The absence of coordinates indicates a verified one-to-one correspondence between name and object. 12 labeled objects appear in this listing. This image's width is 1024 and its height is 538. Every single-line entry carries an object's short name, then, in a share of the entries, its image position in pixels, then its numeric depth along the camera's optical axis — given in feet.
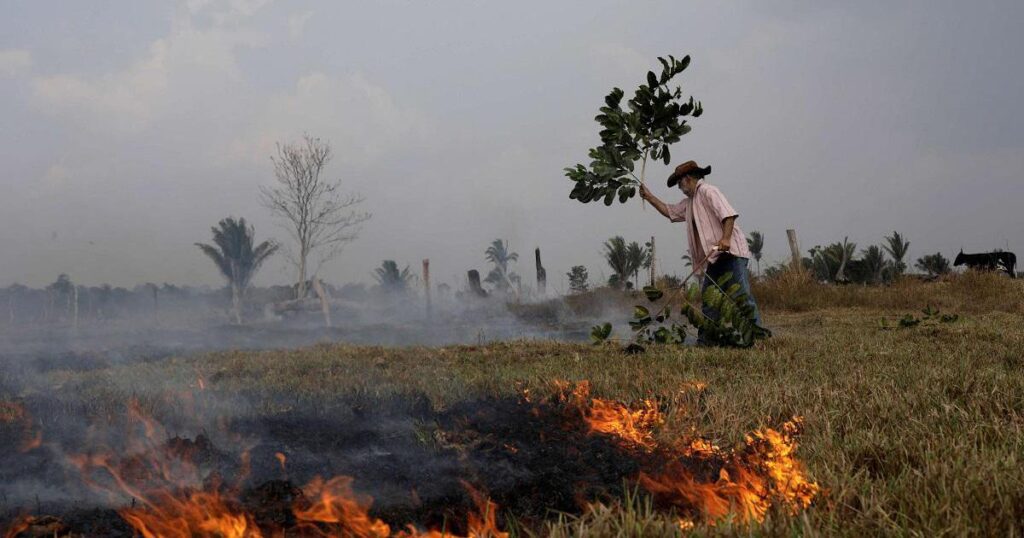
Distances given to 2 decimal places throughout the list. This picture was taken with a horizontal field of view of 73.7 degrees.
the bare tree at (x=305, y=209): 84.89
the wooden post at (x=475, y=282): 80.12
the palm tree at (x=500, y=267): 91.76
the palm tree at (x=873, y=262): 91.20
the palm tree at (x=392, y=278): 104.81
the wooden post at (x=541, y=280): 83.09
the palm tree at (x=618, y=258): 87.25
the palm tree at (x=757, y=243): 107.04
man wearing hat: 22.90
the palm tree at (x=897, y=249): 92.02
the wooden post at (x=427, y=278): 68.74
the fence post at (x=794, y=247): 57.11
